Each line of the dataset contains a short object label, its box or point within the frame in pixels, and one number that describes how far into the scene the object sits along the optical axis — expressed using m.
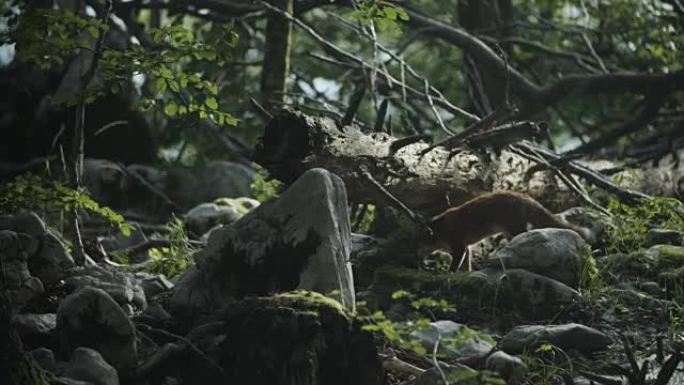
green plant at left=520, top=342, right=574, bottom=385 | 11.71
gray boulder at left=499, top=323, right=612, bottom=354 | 12.53
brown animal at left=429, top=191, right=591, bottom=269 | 16.33
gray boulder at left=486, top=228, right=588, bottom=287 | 14.92
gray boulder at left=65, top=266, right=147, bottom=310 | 12.84
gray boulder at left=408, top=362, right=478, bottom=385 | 10.48
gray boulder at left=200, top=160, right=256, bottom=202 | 25.03
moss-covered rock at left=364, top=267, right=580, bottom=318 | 14.26
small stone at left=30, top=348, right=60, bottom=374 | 10.77
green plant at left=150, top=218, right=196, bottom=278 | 16.28
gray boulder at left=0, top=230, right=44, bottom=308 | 12.84
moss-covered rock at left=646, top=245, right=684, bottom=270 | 15.51
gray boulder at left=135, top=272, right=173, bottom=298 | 14.22
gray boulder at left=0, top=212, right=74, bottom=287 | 13.81
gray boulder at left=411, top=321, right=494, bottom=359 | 11.96
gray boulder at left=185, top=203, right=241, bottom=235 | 20.25
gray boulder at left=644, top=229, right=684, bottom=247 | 16.70
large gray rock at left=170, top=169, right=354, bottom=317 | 12.54
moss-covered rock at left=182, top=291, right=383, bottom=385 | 10.67
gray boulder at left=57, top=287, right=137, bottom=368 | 11.39
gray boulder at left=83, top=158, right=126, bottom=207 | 24.30
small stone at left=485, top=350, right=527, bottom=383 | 11.32
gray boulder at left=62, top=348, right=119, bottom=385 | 10.50
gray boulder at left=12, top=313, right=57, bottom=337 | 11.87
